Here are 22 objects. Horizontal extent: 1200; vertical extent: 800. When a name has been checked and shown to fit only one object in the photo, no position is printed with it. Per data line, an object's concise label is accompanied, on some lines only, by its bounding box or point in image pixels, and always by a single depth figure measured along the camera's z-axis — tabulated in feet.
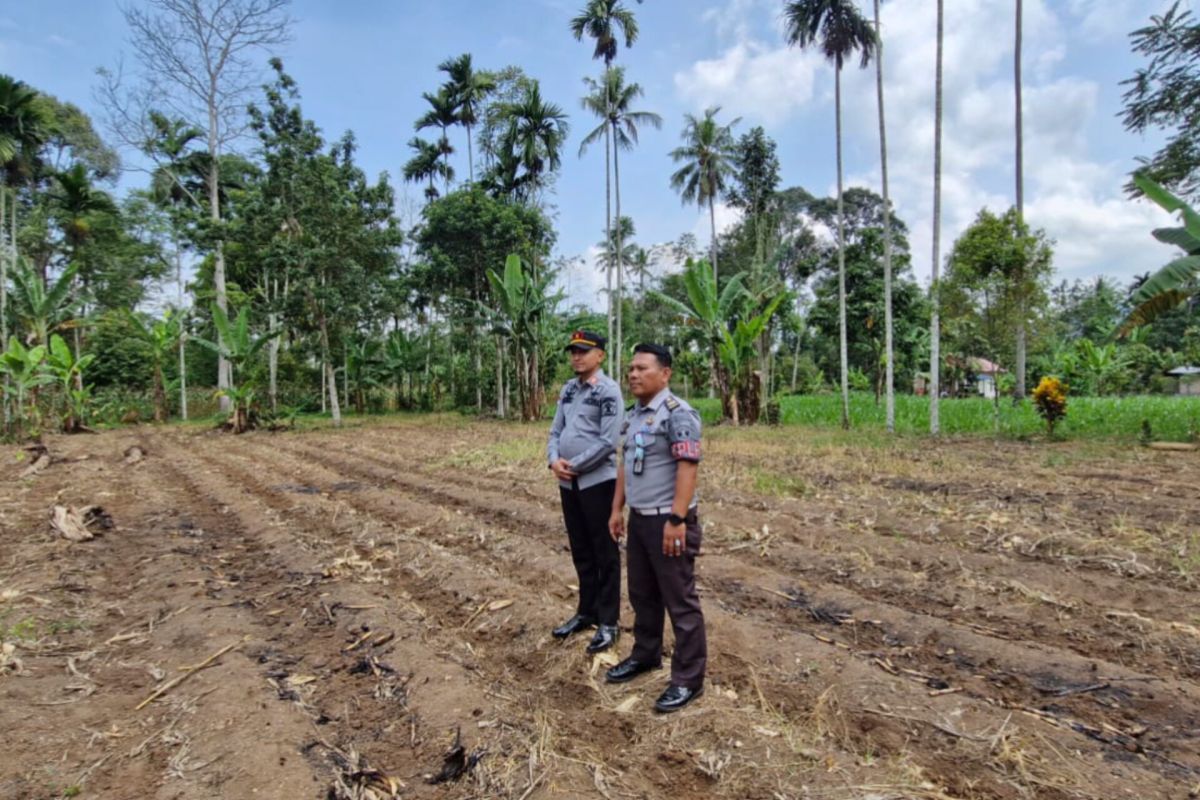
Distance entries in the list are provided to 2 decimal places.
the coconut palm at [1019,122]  50.88
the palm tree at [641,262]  125.90
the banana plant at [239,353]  51.34
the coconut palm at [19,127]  62.85
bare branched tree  65.92
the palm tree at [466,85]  69.92
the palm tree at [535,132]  66.39
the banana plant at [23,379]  44.73
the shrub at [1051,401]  36.63
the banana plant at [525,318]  57.52
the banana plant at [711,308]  48.93
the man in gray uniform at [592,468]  10.60
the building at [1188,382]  108.43
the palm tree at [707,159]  82.43
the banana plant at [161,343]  61.00
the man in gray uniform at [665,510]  8.64
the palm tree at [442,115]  70.59
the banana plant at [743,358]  48.78
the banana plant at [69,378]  50.16
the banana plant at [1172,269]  29.55
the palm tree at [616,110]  61.46
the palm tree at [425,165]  74.23
